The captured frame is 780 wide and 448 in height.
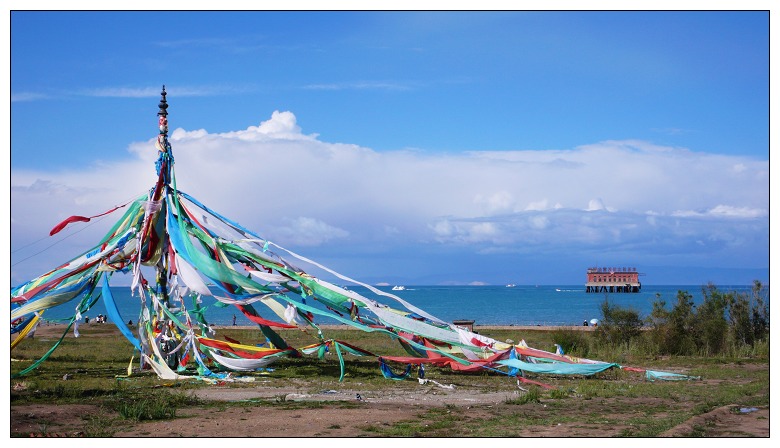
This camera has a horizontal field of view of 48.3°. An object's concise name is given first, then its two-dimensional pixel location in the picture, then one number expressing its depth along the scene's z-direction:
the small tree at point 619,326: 23.30
